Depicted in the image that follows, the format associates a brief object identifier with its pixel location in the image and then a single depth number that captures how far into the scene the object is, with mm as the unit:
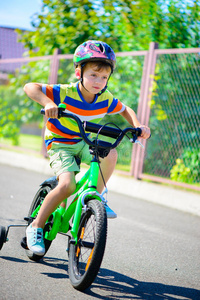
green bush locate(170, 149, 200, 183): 6785
